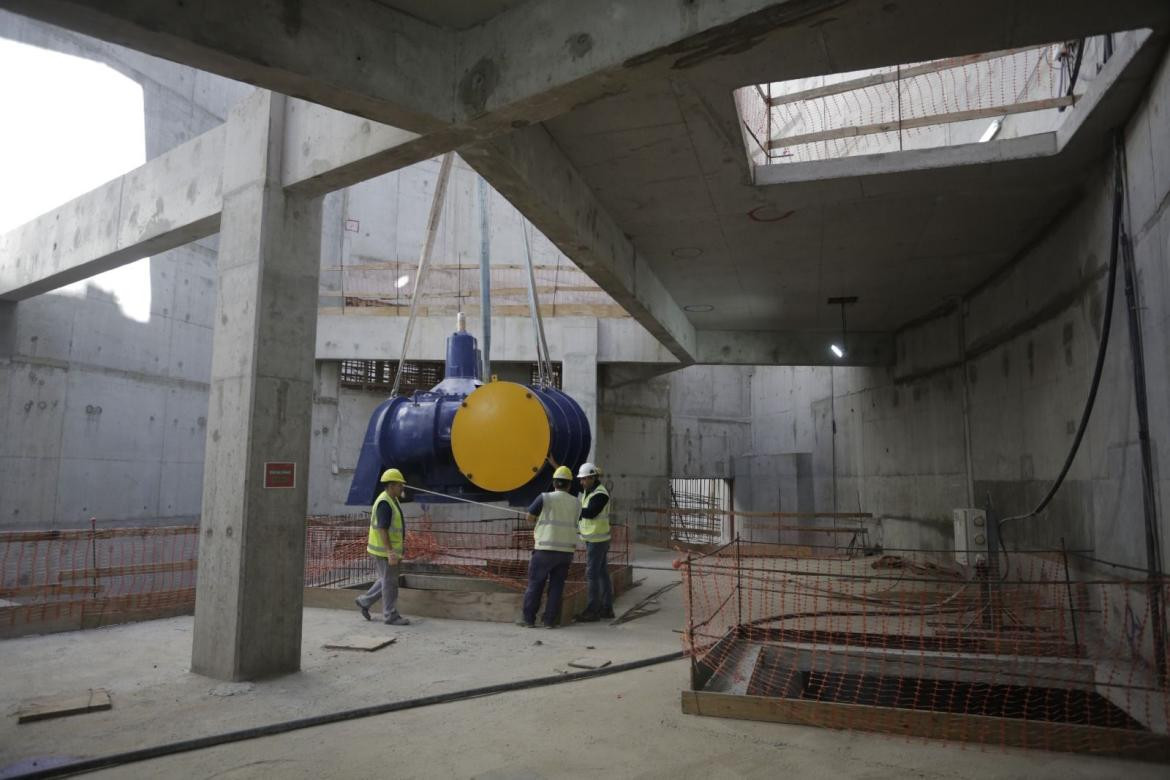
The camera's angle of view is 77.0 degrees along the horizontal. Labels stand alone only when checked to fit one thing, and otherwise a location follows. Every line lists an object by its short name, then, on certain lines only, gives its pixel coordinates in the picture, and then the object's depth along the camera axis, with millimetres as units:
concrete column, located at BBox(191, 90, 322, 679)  6012
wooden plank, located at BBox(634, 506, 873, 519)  16208
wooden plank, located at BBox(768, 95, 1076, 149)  6676
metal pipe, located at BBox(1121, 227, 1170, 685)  5477
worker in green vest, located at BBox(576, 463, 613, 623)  8609
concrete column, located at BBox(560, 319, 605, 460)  15845
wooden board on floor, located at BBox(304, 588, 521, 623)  8492
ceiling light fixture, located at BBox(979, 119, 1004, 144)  8945
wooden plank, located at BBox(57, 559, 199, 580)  8930
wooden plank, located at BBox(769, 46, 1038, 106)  7727
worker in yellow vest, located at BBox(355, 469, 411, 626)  8094
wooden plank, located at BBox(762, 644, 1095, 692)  5996
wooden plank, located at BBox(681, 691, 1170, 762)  4473
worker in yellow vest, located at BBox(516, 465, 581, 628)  8008
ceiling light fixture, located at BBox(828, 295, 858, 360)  12617
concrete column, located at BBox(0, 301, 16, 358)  10102
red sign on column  6152
